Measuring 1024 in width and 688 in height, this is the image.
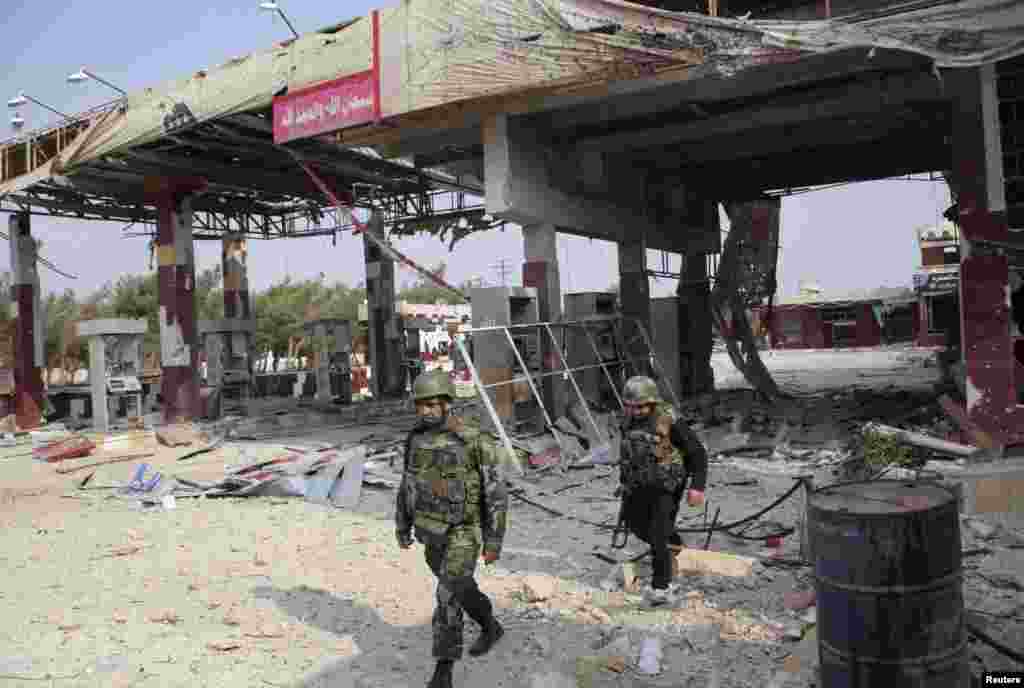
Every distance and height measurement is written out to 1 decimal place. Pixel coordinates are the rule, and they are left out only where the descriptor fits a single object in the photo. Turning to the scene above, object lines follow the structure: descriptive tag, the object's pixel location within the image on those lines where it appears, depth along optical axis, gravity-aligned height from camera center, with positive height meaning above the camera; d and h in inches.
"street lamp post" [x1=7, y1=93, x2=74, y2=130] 698.2 +223.5
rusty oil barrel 130.9 -46.9
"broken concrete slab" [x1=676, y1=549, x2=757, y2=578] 231.7 -71.1
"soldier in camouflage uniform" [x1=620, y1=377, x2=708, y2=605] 216.1 -39.1
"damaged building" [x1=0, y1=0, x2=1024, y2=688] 284.4 +102.4
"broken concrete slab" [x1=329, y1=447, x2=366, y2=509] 373.7 -72.8
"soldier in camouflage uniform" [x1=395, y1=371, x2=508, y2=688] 172.9 -37.4
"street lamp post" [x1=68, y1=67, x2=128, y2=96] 606.2 +210.2
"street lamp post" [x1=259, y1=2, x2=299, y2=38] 499.8 +214.0
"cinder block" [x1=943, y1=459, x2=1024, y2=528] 279.7 -64.3
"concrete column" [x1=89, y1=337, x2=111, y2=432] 741.3 -31.6
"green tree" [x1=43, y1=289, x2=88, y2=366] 1430.9 +30.9
